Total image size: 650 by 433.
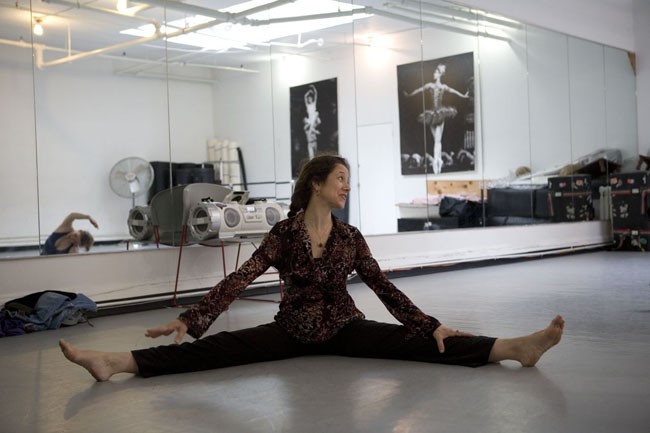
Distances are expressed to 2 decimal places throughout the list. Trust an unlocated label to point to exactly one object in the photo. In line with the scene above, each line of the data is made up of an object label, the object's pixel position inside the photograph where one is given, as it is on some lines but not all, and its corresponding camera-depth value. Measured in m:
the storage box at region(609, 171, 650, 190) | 10.80
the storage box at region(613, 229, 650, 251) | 11.00
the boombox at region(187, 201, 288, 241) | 5.41
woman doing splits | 3.12
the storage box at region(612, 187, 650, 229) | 10.87
